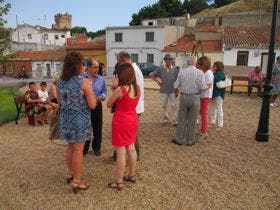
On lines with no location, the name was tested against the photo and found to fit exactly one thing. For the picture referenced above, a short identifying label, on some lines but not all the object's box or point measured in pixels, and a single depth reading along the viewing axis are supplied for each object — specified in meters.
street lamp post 6.00
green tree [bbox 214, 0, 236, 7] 74.09
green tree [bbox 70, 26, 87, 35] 87.72
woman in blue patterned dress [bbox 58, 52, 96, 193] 3.83
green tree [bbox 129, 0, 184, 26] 57.28
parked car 31.74
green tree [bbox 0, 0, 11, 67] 8.12
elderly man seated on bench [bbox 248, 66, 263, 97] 12.84
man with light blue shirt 5.06
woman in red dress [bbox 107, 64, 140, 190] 3.94
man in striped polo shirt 5.90
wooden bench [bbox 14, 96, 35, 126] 8.39
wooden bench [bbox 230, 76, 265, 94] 14.06
